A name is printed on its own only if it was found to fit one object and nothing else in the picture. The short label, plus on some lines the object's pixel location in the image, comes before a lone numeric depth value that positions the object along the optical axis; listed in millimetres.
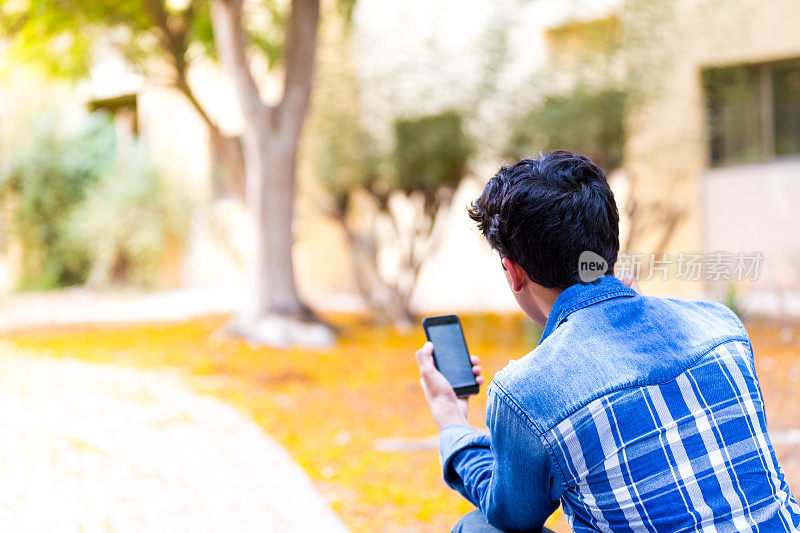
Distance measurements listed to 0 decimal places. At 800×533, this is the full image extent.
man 1507
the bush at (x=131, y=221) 14672
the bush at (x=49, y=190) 15375
